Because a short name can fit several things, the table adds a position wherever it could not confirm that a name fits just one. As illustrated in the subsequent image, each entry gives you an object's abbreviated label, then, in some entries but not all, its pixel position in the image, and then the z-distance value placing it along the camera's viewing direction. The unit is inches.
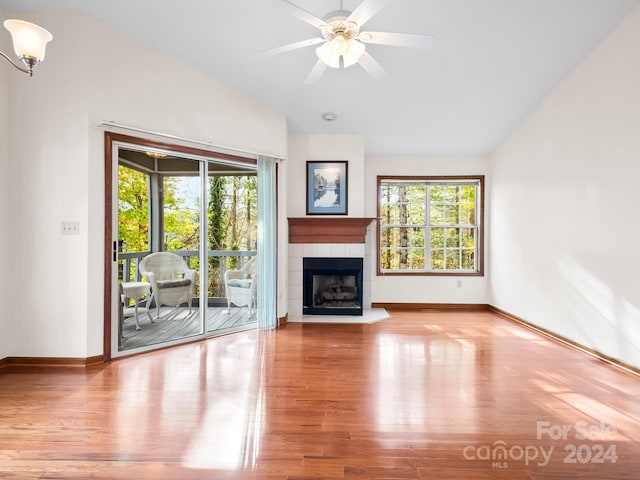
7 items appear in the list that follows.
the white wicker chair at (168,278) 145.3
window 229.9
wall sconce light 66.9
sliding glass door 135.0
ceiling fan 87.4
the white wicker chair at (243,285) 167.6
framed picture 202.4
